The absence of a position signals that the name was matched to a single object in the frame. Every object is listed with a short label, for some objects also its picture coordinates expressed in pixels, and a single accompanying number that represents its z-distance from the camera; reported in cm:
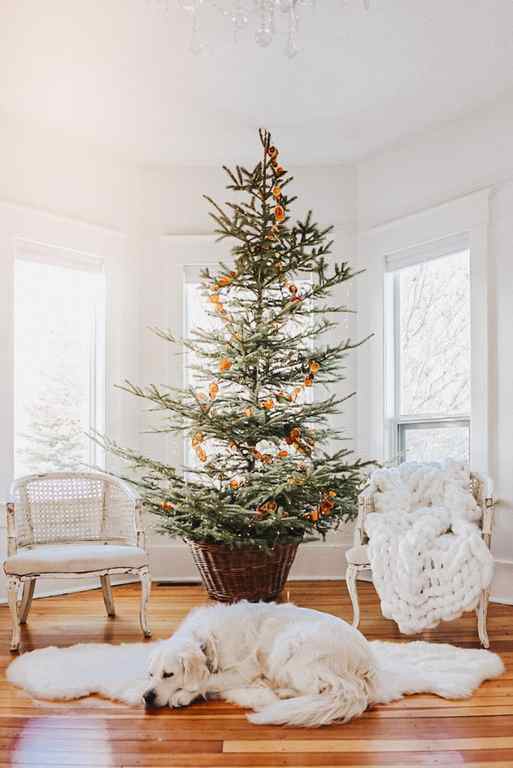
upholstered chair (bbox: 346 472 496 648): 372
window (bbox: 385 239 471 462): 508
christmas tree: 423
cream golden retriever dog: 275
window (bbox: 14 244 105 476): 512
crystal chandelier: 320
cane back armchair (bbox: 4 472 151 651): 372
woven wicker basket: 426
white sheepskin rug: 299
